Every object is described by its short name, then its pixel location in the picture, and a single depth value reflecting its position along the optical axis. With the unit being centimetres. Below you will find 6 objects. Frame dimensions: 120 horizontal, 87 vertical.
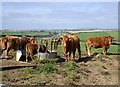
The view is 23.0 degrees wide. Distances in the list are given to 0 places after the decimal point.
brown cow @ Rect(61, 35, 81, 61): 1580
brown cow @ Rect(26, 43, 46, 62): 1555
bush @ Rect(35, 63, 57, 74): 1213
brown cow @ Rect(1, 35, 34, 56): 1672
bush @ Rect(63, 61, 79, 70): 1298
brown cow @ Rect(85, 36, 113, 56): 1961
